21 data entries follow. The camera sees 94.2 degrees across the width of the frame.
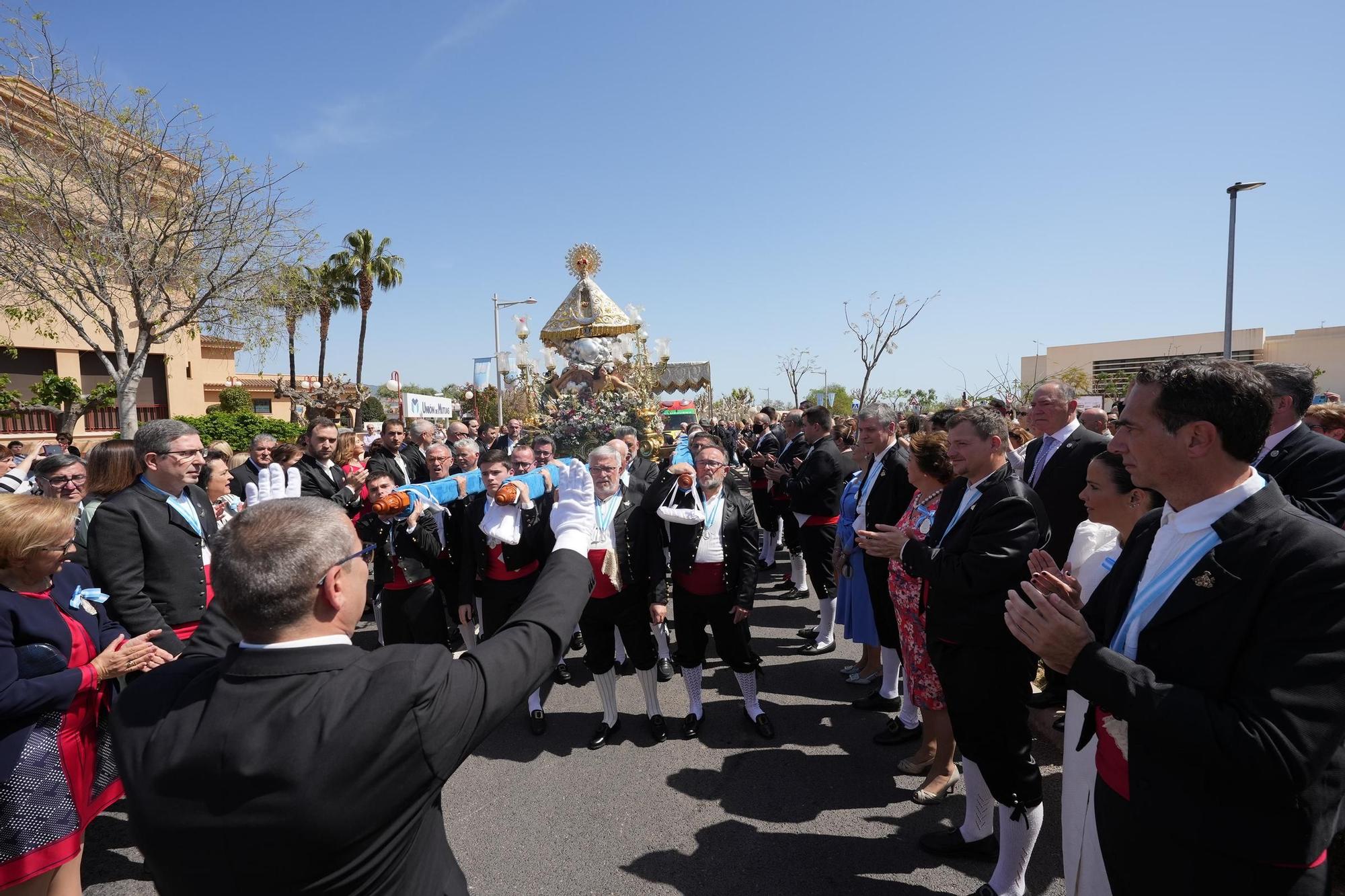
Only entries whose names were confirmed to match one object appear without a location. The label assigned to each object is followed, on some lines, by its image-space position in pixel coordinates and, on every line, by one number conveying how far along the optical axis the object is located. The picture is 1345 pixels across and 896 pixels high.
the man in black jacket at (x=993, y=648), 2.90
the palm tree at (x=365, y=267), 31.45
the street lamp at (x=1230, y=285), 13.29
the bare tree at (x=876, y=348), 17.17
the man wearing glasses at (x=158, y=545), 3.37
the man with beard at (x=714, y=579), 4.74
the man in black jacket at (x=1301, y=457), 3.48
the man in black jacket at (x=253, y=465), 7.13
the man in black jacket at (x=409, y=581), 4.83
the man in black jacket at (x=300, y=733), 1.20
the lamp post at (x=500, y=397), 19.66
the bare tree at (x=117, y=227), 12.32
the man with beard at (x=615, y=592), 4.77
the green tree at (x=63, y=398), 17.27
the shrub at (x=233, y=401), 28.58
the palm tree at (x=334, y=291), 30.88
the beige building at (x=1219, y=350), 45.81
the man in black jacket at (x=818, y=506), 6.43
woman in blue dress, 5.45
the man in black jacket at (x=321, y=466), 6.58
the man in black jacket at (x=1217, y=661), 1.50
